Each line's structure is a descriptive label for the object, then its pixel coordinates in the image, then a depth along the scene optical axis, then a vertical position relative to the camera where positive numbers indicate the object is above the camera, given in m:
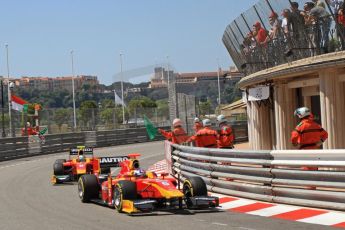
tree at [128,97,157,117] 107.88 +5.58
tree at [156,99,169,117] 49.59 +1.68
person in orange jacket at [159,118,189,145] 18.17 -0.03
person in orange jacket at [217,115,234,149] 16.06 -0.11
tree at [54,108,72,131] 40.66 +1.40
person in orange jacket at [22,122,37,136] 37.44 +0.52
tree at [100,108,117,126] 44.46 +1.40
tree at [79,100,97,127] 42.34 +1.39
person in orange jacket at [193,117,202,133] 18.30 +0.21
